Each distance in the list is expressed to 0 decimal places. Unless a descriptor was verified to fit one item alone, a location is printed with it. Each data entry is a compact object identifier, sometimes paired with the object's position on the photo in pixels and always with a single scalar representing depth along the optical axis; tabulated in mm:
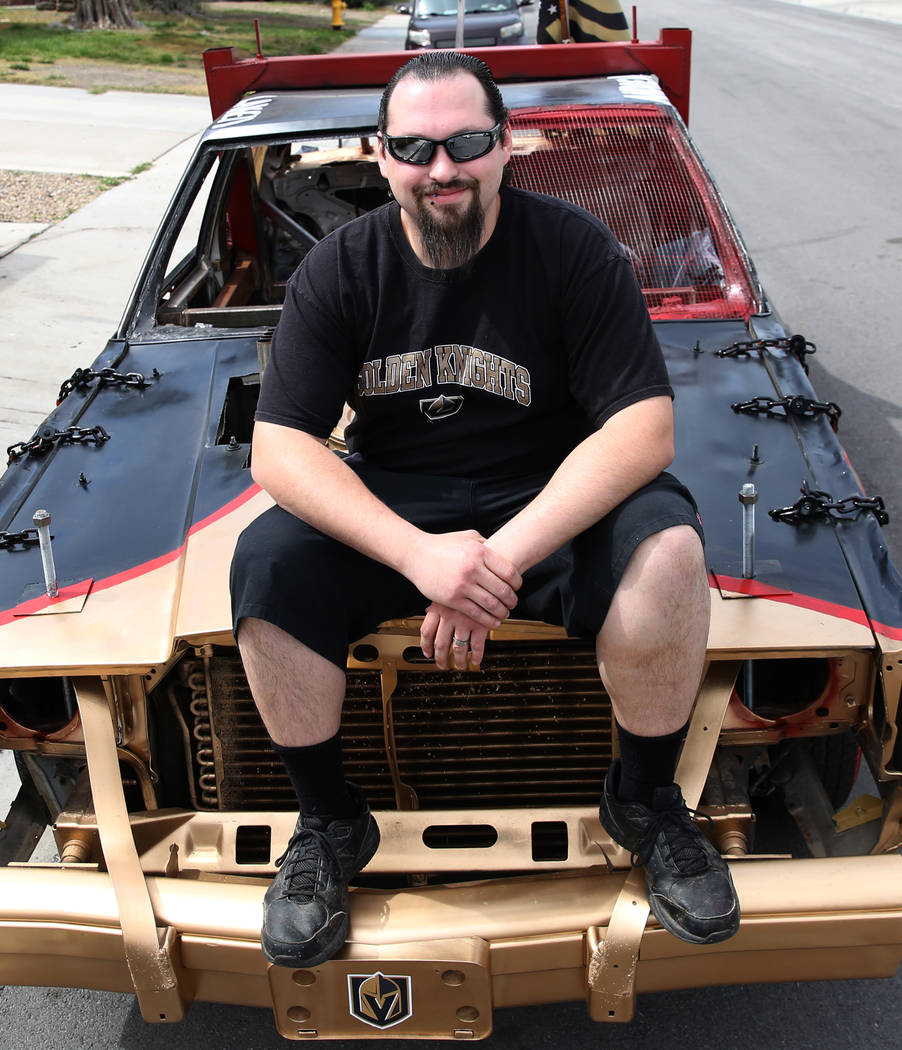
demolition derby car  2100
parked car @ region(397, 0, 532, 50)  16141
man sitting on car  2117
